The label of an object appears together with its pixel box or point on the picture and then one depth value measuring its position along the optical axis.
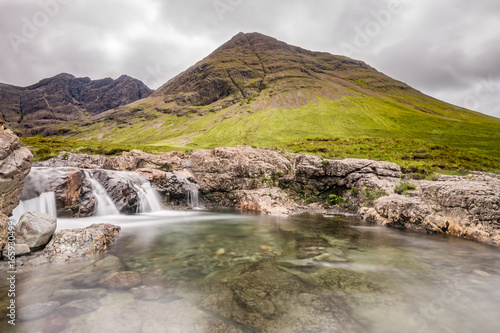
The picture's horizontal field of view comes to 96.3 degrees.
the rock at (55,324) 4.90
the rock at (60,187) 14.40
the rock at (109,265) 8.10
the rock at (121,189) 19.41
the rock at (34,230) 8.69
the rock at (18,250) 8.21
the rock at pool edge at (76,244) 8.70
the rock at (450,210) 12.33
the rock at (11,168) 9.79
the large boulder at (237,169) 25.06
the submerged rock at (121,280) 6.96
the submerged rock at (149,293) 6.37
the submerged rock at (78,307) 5.55
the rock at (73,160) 30.82
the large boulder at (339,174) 21.35
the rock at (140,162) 26.73
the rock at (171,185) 23.74
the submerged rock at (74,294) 6.17
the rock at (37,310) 5.35
